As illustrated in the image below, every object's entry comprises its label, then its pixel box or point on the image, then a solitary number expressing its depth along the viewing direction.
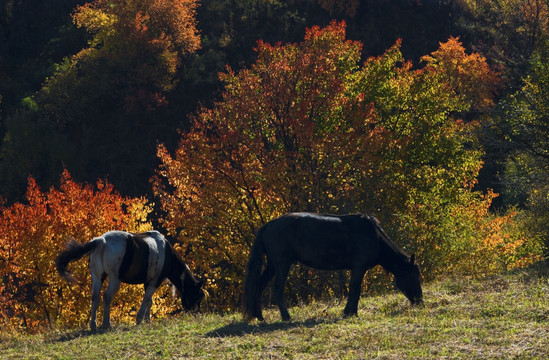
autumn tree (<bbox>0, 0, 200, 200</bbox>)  65.50
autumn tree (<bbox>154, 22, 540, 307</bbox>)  29.88
